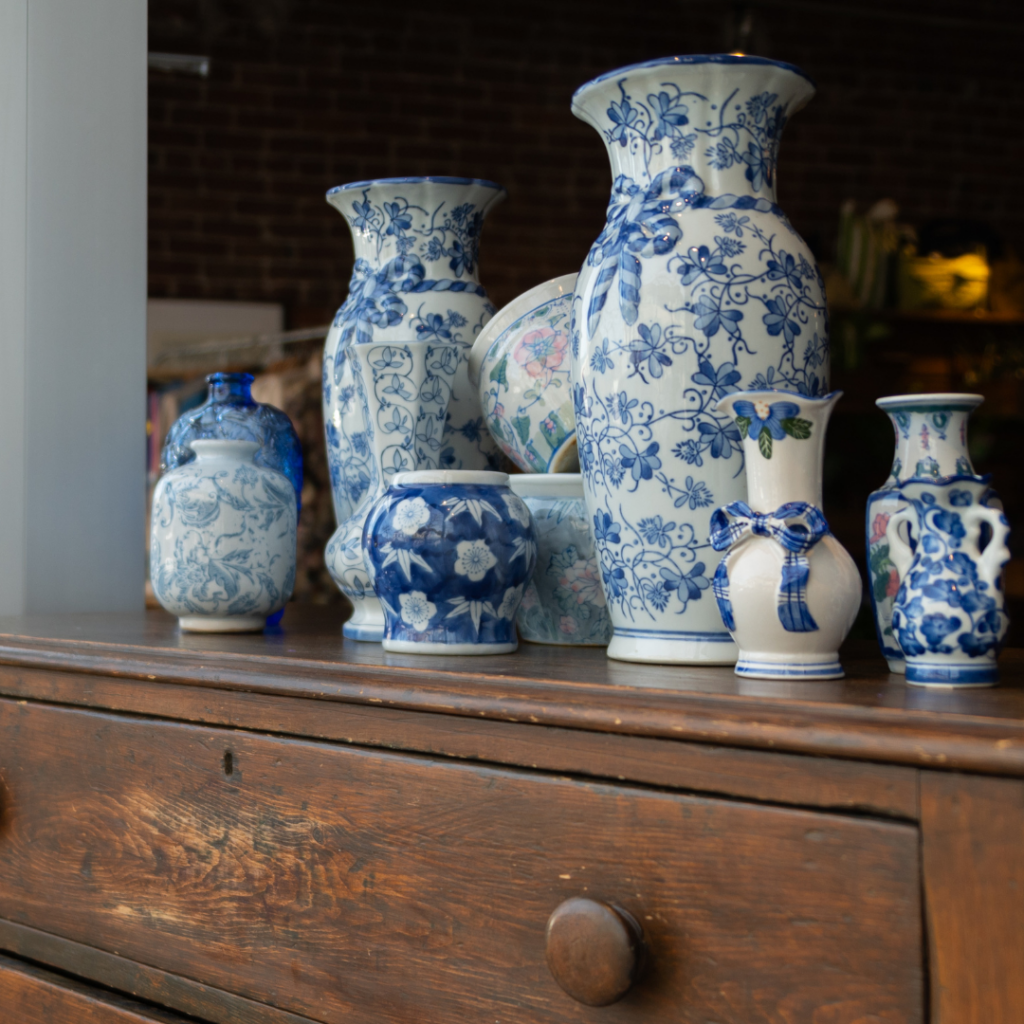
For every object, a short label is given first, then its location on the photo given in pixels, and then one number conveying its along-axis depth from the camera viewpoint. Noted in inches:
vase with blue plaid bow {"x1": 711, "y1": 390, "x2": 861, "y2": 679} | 29.4
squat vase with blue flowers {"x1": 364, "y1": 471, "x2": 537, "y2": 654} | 35.2
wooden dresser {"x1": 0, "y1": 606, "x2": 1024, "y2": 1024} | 23.4
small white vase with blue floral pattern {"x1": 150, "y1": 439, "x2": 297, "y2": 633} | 44.4
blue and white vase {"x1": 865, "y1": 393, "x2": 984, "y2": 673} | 30.5
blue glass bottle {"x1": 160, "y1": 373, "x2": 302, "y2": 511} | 51.7
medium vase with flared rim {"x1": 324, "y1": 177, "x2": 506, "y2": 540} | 45.4
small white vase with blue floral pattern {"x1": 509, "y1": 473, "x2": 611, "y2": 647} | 39.4
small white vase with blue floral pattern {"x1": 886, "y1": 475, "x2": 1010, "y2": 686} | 27.5
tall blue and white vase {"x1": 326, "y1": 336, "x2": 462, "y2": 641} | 41.4
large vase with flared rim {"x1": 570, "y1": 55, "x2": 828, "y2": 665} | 33.0
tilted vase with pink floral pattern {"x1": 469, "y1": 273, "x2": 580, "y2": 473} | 40.6
